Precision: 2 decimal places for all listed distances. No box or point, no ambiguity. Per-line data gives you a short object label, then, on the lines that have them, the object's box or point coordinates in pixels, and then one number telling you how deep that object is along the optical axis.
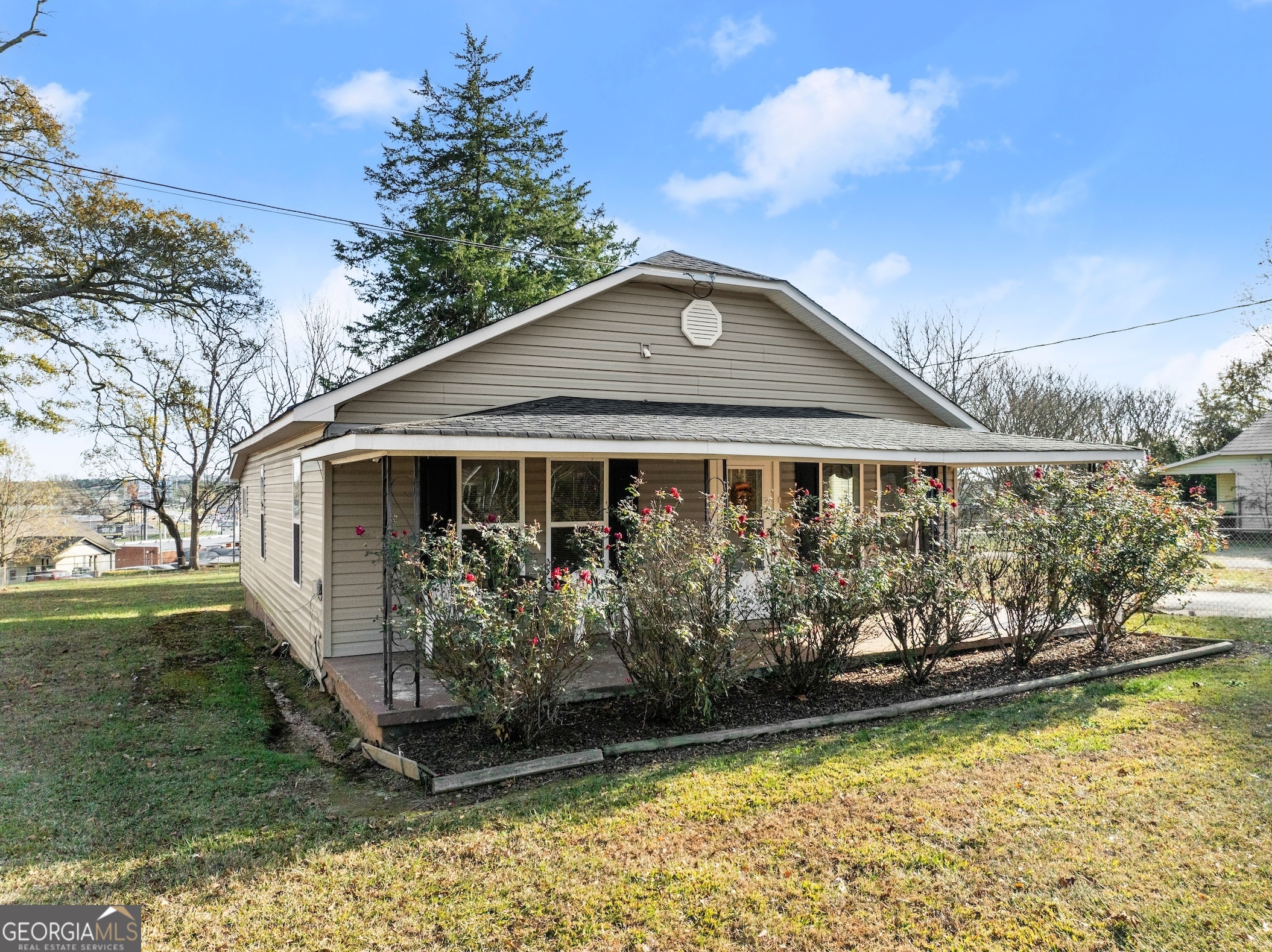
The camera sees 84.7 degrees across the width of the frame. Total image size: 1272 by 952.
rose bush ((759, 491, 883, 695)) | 5.97
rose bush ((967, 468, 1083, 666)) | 7.23
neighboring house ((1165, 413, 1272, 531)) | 24.19
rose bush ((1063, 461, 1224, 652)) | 7.33
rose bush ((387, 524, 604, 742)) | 4.87
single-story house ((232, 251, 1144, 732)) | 7.15
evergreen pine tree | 21.75
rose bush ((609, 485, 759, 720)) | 5.42
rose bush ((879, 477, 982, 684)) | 6.47
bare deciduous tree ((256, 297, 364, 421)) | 28.73
